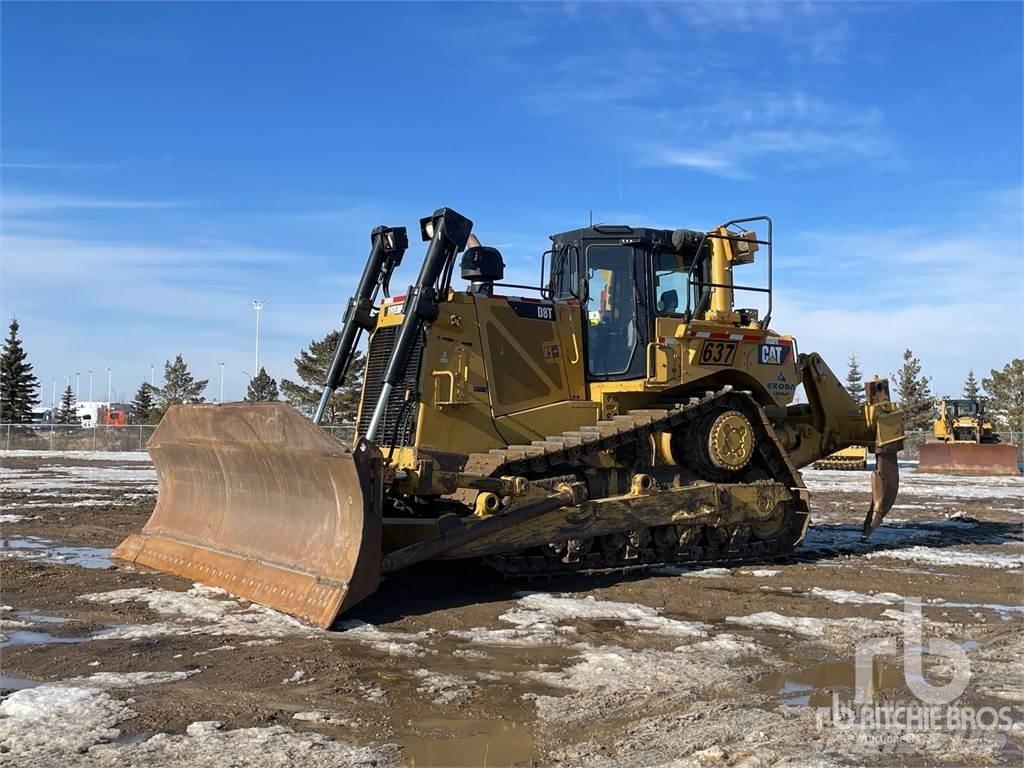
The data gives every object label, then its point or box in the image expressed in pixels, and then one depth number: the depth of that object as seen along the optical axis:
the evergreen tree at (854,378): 76.50
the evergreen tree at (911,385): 69.38
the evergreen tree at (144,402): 64.83
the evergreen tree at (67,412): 70.69
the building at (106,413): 74.94
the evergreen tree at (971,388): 76.94
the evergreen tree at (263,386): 54.70
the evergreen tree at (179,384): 64.31
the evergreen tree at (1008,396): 60.16
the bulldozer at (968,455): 30.47
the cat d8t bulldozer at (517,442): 7.48
